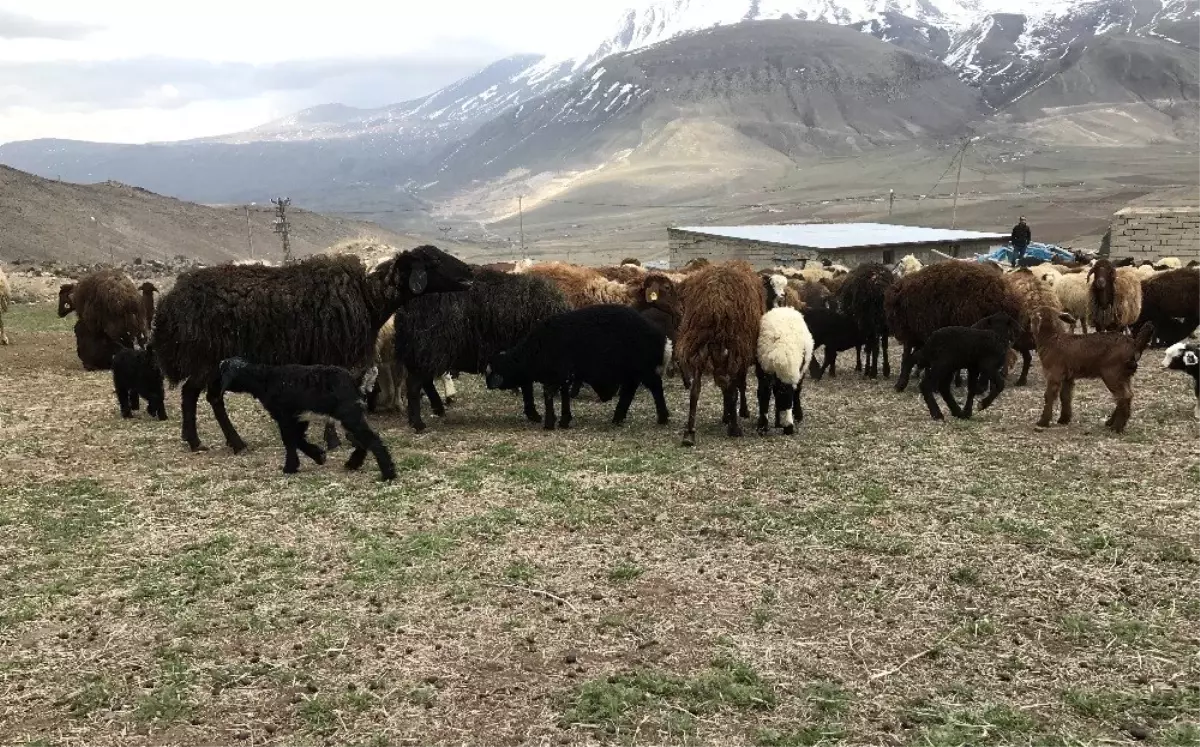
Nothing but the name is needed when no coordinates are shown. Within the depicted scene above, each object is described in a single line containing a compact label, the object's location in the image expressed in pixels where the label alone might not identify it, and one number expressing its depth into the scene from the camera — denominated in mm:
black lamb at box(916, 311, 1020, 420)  10625
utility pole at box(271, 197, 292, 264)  49925
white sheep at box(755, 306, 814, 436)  10117
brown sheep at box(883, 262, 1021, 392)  12367
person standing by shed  28062
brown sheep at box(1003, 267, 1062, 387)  12706
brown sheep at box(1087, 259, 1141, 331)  15008
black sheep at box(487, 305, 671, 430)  10688
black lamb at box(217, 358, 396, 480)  8445
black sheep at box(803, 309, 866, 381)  13766
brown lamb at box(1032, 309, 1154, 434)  9710
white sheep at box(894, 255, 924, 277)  17906
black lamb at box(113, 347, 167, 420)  11219
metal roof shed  31484
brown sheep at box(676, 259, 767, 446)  10062
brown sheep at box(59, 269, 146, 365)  15086
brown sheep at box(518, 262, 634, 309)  14148
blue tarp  30606
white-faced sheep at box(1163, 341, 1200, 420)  10109
